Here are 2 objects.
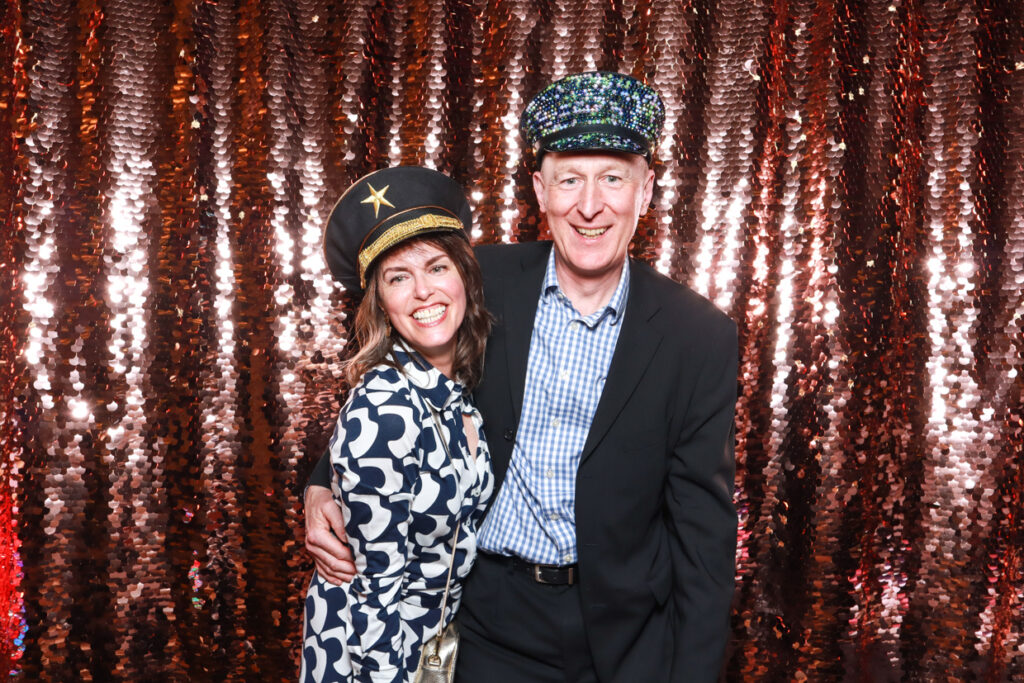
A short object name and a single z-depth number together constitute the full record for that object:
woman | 1.14
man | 1.28
